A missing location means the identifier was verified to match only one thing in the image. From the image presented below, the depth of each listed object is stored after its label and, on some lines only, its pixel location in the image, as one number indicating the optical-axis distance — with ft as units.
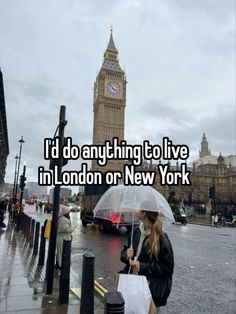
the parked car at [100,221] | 44.72
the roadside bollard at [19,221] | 49.24
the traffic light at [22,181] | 57.26
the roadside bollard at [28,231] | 35.37
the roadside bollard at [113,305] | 6.29
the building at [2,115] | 96.48
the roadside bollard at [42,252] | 21.17
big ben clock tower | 274.23
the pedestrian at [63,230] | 20.26
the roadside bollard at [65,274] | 13.77
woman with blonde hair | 8.22
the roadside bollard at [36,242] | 25.24
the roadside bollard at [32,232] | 32.29
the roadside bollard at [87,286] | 10.59
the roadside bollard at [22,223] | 43.99
